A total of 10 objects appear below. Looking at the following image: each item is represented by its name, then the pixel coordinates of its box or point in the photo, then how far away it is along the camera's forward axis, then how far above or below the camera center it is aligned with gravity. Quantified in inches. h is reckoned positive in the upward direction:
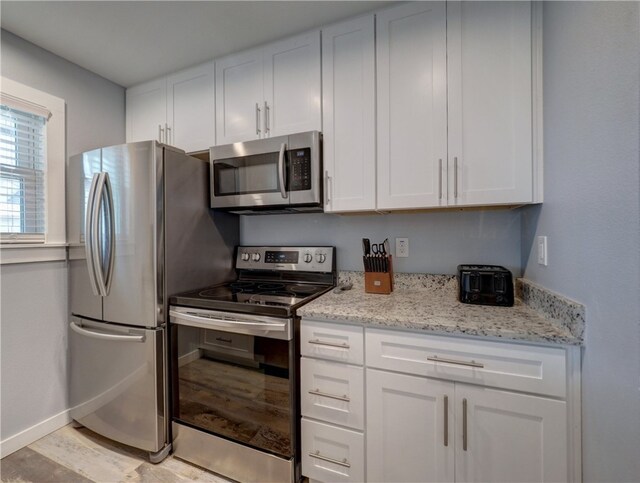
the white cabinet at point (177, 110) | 74.0 +38.0
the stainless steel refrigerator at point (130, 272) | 57.7 -7.1
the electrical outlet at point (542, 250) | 47.1 -2.1
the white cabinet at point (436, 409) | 37.5 -26.6
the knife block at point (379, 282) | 62.8 -9.9
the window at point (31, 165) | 62.3 +18.7
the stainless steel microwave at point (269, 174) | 60.7 +15.7
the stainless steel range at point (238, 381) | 50.4 -28.5
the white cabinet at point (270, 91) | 63.3 +37.1
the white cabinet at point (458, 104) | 49.1 +26.1
